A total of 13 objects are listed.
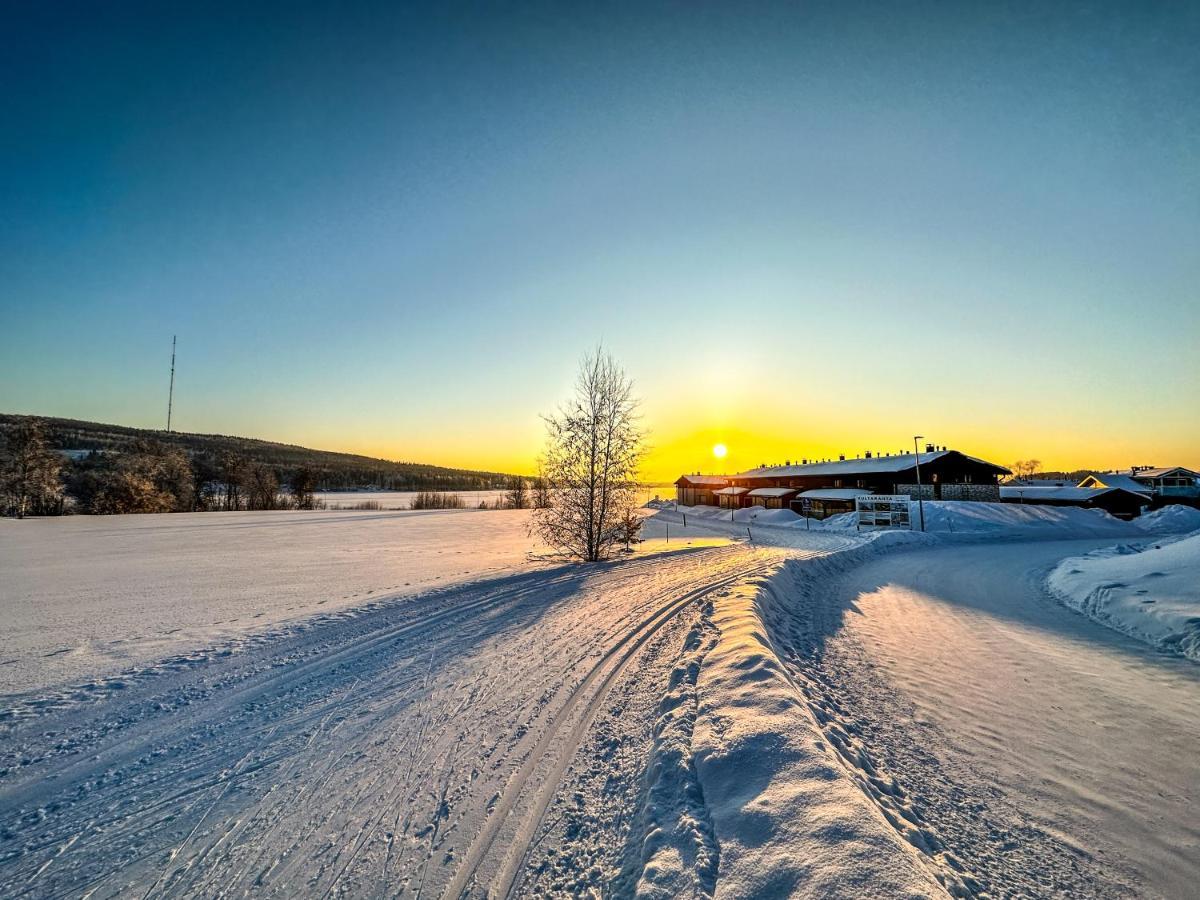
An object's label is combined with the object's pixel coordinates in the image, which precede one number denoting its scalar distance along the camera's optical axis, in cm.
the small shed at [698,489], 6853
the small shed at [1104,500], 4103
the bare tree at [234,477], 6122
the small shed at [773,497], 5219
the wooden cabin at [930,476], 4047
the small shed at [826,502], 4342
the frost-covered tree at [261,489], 6247
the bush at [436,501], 7419
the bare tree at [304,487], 6440
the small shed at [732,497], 5896
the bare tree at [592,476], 1880
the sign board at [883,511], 3369
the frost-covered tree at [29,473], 4234
